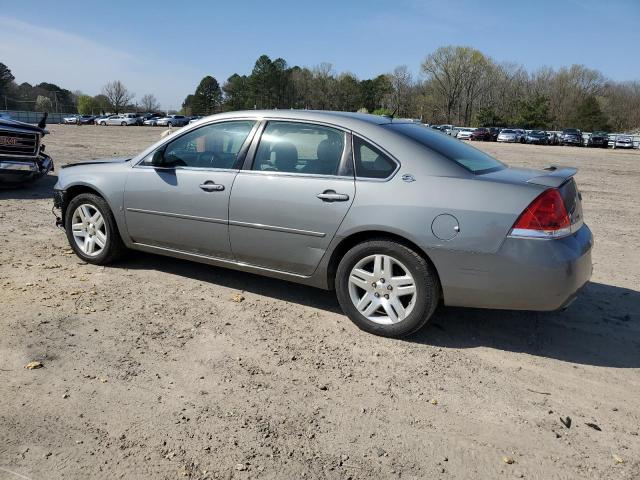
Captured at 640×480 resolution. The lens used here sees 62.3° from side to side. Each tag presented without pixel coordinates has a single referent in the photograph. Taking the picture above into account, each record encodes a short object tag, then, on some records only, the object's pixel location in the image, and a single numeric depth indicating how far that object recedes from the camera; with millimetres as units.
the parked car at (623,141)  52625
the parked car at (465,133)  60356
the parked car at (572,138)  57469
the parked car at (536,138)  57219
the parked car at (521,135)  58344
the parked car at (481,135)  59500
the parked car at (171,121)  67112
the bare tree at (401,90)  100406
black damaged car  9609
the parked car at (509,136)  58375
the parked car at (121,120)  69062
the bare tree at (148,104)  115912
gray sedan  3574
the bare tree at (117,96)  104250
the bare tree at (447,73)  102062
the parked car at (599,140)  54406
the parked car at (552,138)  58447
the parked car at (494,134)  61406
